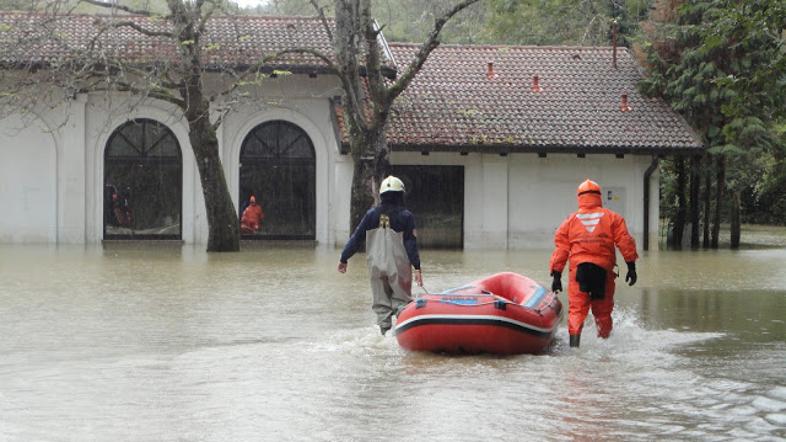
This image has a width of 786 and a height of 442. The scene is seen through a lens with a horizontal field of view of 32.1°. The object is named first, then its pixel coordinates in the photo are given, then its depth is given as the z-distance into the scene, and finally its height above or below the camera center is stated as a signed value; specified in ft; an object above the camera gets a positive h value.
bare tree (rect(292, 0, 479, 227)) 97.96 +6.86
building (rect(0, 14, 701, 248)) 114.32 +1.59
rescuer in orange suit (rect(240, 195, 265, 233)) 116.26 -3.16
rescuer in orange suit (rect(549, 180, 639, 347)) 44.29 -2.22
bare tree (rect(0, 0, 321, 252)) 93.20 +8.41
